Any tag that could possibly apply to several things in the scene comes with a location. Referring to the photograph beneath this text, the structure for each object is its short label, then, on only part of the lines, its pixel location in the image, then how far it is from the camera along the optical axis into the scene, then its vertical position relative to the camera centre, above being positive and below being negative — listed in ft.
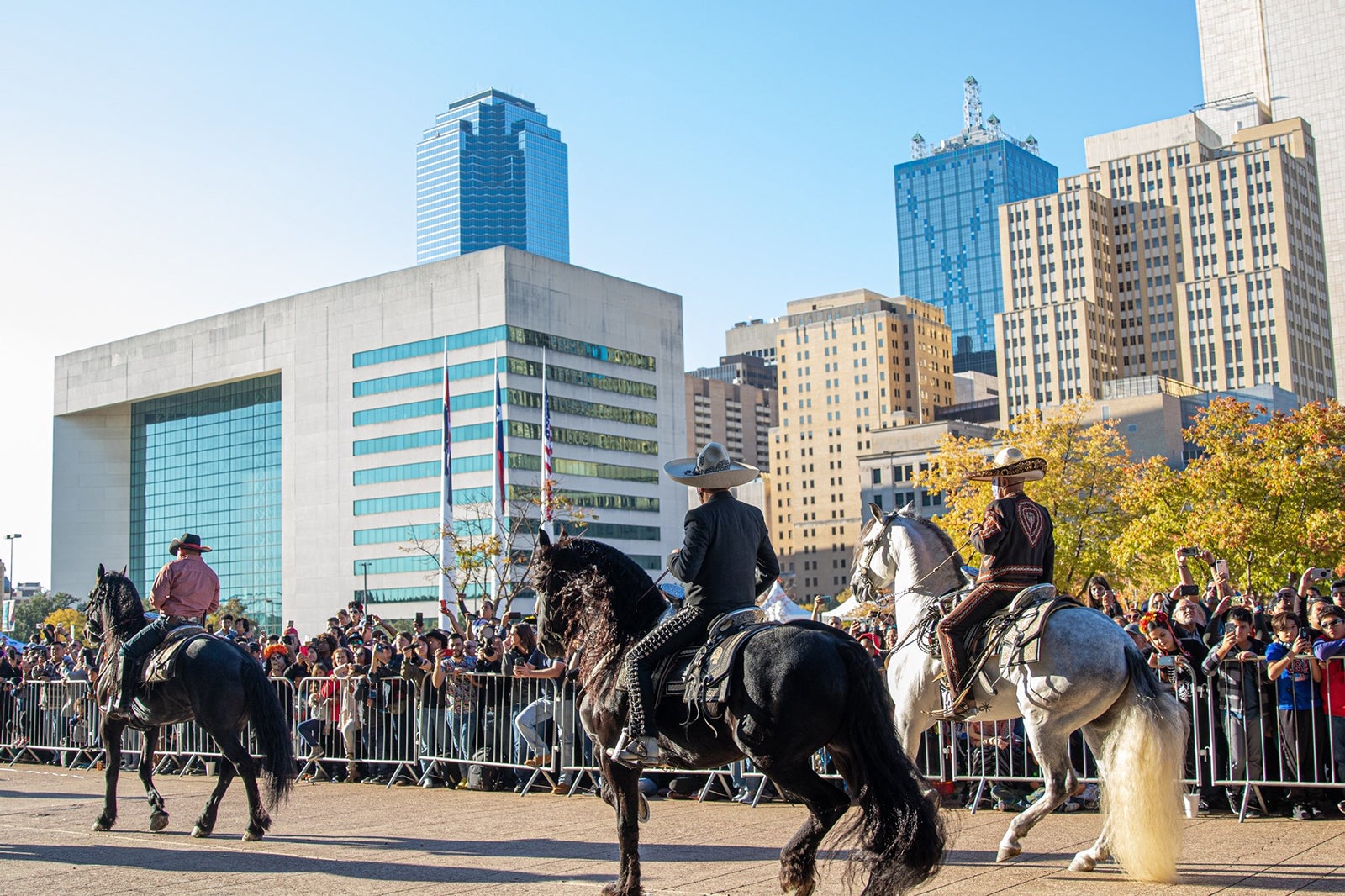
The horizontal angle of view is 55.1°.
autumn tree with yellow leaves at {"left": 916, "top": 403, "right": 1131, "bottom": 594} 163.12 +14.10
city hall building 353.31 +55.25
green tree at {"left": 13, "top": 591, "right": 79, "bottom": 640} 386.52 +3.98
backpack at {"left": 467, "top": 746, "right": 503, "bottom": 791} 48.80 -6.24
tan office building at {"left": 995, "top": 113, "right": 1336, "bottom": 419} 501.97 +128.44
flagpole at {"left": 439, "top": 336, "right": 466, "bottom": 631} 184.37 +15.04
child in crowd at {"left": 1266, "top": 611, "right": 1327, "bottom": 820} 35.53 -3.28
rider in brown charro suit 28.73 +0.61
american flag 167.95 +18.22
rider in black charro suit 24.99 +0.53
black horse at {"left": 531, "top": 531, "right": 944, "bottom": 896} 22.40 -2.55
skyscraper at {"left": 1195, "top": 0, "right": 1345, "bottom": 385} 557.33 +222.18
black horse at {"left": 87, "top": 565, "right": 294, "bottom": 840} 36.06 -2.73
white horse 25.89 -2.73
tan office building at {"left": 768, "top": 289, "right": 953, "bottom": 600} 586.45 +90.12
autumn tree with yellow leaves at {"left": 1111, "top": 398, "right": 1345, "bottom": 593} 134.82 +9.36
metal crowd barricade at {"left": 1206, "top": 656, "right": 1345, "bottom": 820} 35.09 -4.40
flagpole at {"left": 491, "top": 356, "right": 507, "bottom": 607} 186.29 +21.17
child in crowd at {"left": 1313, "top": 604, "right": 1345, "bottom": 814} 34.83 -2.73
